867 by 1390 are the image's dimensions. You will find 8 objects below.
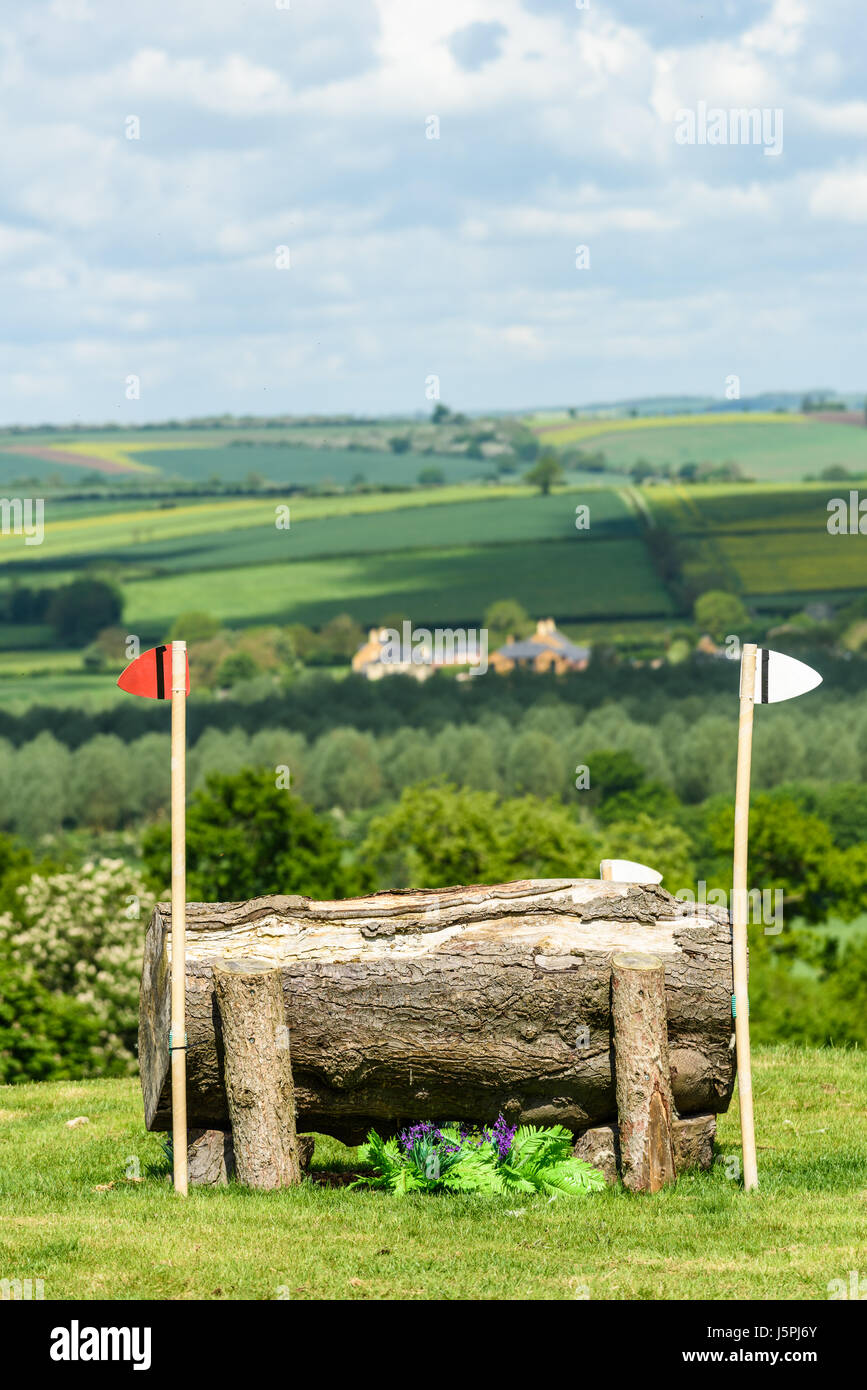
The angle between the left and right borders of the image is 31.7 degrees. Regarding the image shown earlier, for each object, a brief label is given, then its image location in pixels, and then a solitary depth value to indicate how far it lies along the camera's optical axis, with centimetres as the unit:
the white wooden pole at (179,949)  1015
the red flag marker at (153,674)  1081
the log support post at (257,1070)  1028
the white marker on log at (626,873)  1156
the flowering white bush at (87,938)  3269
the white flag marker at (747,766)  1035
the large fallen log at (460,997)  1045
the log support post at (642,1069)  1024
